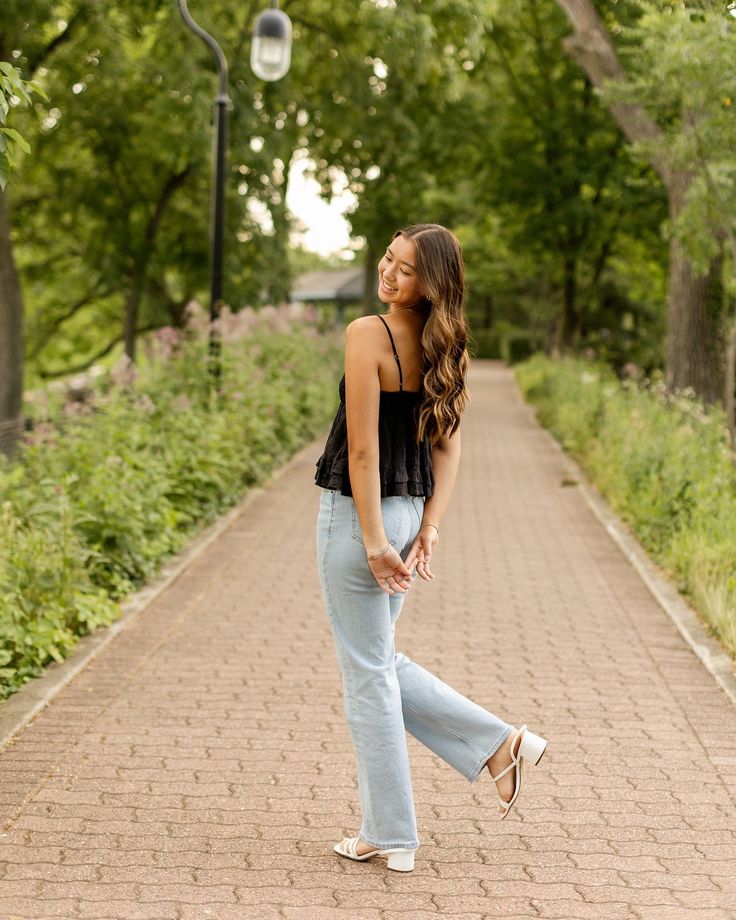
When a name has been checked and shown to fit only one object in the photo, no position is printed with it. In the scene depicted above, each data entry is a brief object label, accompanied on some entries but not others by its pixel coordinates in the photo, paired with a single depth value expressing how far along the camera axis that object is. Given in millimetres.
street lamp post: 12859
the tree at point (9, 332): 20125
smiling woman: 3637
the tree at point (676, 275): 16328
